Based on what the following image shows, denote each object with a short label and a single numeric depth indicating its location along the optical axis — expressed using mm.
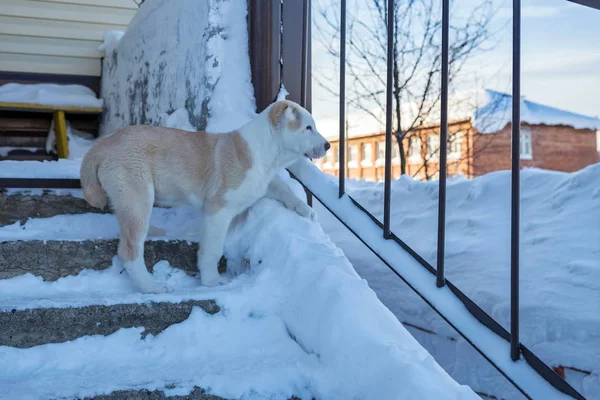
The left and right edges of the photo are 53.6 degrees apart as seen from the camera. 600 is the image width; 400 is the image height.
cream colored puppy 2549
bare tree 6633
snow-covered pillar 3410
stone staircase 1918
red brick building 8117
